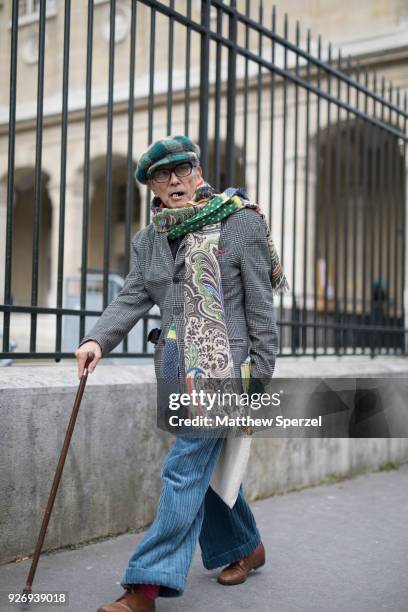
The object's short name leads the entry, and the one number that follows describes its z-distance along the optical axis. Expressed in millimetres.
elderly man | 2732
